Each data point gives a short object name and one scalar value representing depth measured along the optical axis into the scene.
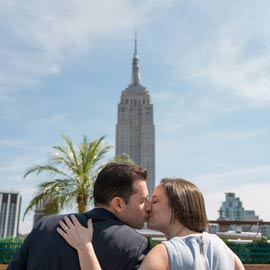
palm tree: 15.07
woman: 1.65
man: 1.68
